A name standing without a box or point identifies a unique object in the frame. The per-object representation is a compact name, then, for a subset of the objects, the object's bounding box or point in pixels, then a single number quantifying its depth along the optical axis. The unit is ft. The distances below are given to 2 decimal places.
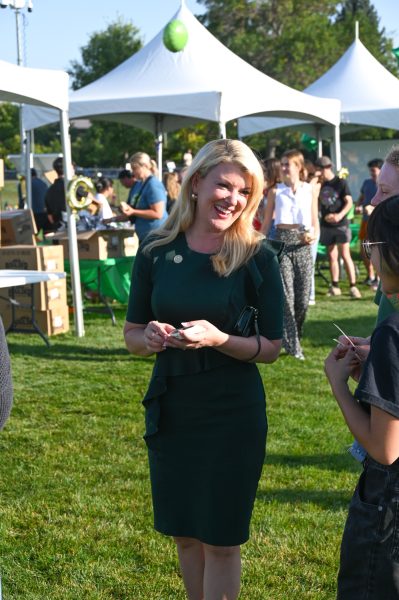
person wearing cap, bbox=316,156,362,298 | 39.86
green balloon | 39.52
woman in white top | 26.02
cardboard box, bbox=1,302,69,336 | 29.81
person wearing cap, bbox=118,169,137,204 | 40.16
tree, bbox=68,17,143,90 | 195.31
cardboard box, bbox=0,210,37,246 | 32.37
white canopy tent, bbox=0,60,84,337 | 26.53
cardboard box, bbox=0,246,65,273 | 29.30
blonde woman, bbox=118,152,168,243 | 29.63
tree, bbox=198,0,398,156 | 171.01
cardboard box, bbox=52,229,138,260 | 32.30
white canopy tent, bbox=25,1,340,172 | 32.55
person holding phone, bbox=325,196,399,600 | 6.23
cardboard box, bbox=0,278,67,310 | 29.43
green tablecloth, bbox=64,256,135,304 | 34.30
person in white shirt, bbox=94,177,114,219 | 37.58
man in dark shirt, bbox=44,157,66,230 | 41.81
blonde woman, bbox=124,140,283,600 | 8.86
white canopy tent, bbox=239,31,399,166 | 49.71
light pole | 47.89
